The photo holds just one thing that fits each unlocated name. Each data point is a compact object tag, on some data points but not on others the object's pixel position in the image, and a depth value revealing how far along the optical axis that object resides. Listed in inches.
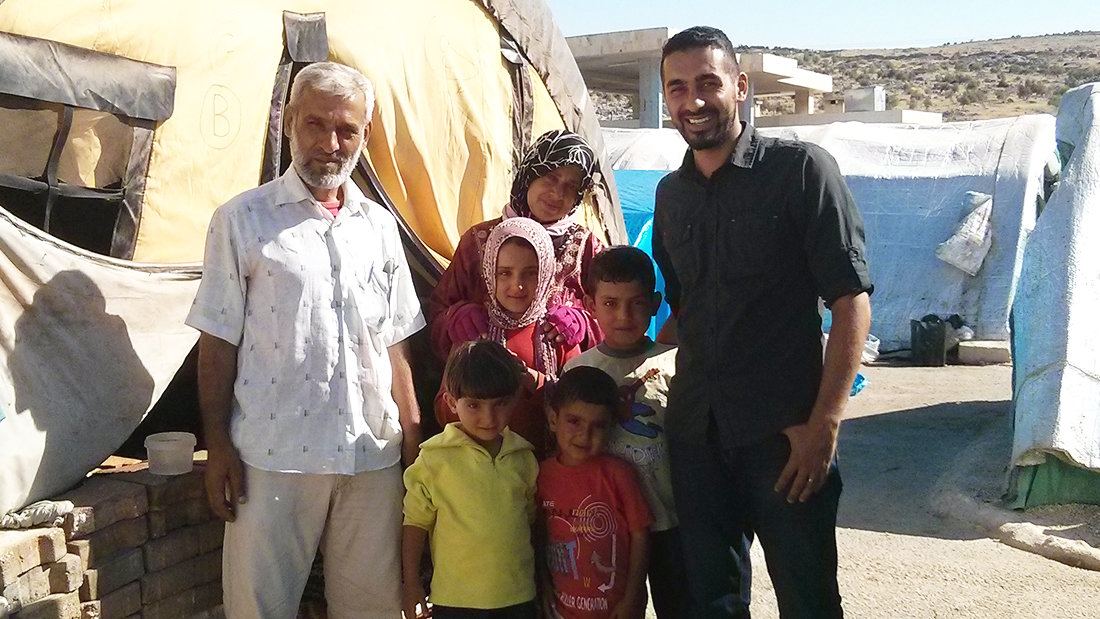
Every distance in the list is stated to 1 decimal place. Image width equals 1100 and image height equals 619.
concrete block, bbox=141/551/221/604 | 114.0
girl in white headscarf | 113.4
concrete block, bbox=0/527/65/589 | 99.0
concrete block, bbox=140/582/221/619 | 114.9
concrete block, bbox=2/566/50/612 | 99.9
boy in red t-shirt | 102.3
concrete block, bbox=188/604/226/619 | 120.5
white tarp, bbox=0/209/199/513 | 105.7
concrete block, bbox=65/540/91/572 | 105.3
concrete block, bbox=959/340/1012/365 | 368.2
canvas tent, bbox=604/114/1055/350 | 375.2
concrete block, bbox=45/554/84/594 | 104.0
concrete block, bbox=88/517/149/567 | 107.8
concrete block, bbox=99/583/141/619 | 108.1
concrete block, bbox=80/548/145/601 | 106.2
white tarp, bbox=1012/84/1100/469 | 189.8
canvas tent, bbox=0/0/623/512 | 109.7
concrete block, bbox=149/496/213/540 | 114.8
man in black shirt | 88.9
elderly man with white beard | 95.7
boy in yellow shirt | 101.8
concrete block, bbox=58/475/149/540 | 105.6
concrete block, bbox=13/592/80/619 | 102.3
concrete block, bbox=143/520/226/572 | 114.6
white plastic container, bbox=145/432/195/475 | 116.6
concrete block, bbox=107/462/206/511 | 114.3
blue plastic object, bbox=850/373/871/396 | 312.0
